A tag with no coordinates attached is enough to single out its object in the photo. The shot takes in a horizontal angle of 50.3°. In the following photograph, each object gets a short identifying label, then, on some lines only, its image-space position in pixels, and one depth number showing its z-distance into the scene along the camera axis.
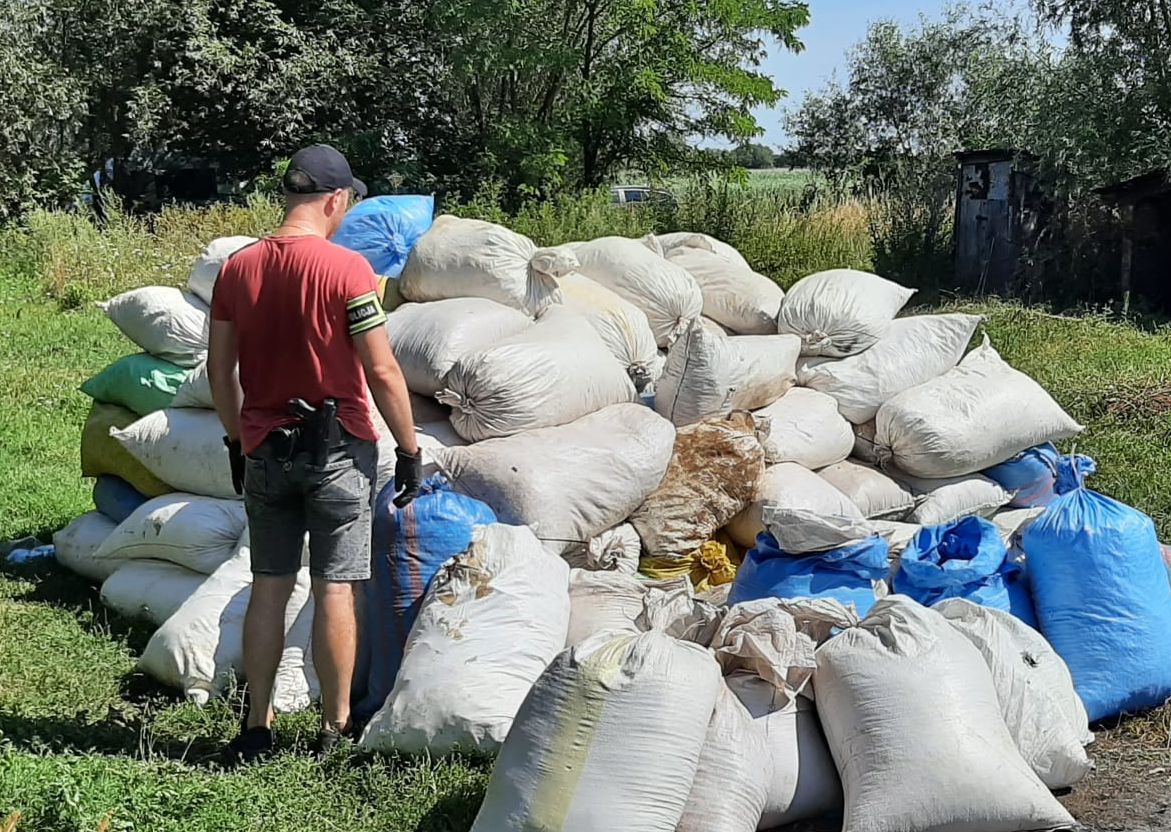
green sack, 4.85
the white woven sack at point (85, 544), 4.86
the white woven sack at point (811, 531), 3.62
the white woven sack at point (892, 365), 4.98
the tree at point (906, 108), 21.25
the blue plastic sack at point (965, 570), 3.67
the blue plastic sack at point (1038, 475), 4.84
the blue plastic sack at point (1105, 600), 3.57
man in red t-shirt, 3.24
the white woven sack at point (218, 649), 3.70
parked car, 14.98
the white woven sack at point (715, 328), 5.25
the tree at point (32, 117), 17.27
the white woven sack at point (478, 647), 3.18
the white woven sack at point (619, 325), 4.90
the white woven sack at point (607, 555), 4.12
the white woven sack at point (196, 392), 4.66
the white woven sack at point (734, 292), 5.38
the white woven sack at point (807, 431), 4.66
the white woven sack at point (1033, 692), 3.05
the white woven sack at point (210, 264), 4.79
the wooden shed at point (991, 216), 12.94
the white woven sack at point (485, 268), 4.72
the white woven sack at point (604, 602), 3.67
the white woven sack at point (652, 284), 5.20
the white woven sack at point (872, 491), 4.69
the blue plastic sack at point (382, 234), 5.02
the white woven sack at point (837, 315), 5.12
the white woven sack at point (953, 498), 4.62
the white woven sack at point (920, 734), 2.73
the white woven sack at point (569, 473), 3.98
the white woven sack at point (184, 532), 4.35
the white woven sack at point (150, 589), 4.36
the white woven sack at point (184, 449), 4.52
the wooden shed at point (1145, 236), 11.43
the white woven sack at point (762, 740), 2.75
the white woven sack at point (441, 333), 4.31
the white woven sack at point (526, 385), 4.21
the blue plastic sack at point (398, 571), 3.66
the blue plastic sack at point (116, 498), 4.94
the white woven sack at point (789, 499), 4.38
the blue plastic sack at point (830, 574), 3.62
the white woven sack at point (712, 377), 4.64
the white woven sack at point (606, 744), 2.58
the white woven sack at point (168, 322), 4.84
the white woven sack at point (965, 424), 4.70
